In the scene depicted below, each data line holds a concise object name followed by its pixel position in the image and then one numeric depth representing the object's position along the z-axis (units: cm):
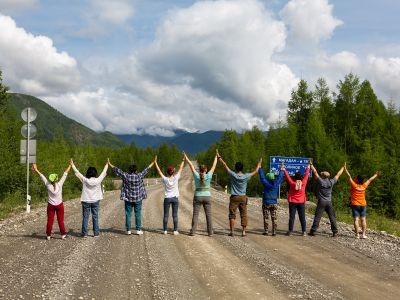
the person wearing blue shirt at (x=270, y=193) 1350
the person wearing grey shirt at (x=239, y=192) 1334
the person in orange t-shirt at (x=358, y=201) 1409
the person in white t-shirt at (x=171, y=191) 1322
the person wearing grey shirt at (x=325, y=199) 1412
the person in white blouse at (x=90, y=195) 1266
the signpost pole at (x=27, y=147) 1870
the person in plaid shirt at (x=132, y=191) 1309
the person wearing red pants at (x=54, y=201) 1229
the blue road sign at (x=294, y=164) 3020
